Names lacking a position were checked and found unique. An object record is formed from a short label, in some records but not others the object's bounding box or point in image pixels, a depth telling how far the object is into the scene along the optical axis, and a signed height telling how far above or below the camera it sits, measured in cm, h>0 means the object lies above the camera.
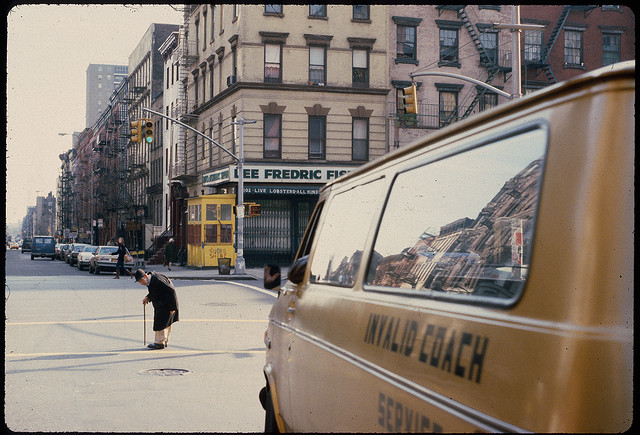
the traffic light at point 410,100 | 2334 +428
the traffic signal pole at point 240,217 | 3231 +69
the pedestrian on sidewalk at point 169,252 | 3956 -109
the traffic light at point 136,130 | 2719 +381
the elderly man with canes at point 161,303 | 1210 -121
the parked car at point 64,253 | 6244 -194
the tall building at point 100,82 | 17488 +3725
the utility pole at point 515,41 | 1759 +488
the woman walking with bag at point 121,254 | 3422 -110
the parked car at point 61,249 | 6686 -175
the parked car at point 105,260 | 3856 -153
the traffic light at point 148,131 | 2695 +377
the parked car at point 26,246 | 11419 -245
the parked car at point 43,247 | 7441 -165
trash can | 3241 -150
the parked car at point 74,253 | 5009 -151
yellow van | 193 -18
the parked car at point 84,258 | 4350 -159
